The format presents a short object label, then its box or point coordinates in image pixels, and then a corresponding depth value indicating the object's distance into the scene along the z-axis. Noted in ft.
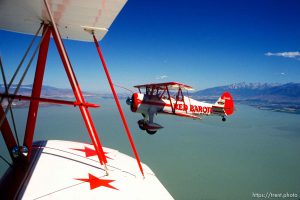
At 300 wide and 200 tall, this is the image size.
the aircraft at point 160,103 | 50.85
